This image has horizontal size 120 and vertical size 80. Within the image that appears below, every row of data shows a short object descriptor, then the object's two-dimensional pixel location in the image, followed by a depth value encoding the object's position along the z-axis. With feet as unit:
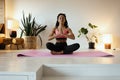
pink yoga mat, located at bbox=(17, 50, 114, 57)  5.98
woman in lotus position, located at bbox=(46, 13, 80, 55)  6.22
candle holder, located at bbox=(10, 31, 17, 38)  10.26
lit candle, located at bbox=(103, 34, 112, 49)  10.66
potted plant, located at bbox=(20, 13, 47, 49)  10.18
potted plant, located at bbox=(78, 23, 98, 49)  10.79
